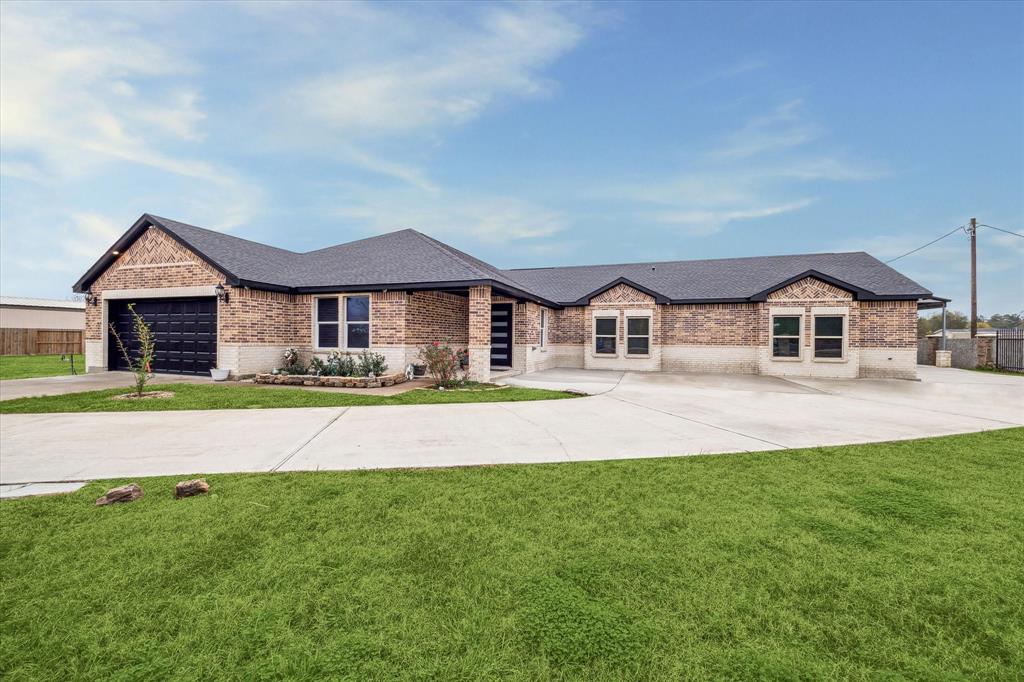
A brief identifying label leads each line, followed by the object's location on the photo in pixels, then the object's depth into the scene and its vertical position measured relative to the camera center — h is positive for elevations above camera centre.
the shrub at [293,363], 14.17 -1.08
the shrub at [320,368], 13.67 -1.14
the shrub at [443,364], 12.85 -0.95
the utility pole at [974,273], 24.36 +3.74
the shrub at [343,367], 13.49 -1.09
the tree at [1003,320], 58.16 +2.32
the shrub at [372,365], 13.34 -1.02
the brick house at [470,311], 14.48 +0.96
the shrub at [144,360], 10.38 -0.75
